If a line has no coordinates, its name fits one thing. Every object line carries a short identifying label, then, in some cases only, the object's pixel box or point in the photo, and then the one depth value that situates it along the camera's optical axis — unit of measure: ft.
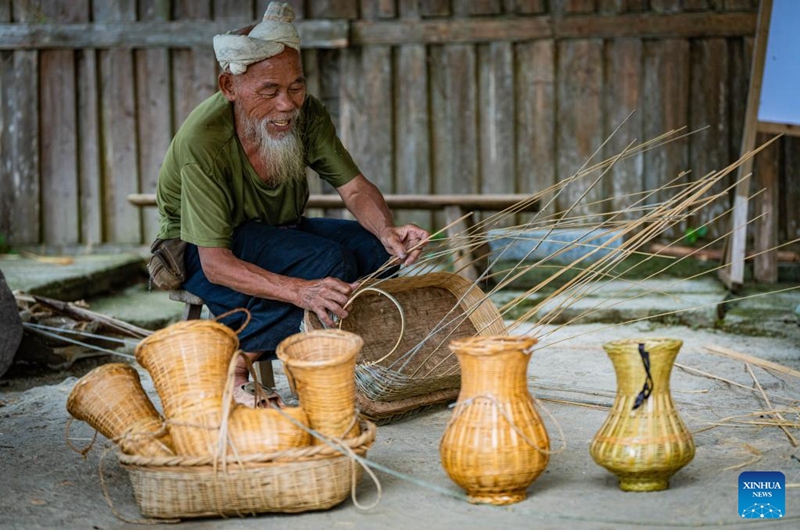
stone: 12.80
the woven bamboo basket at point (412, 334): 10.16
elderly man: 10.36
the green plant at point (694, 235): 20.20
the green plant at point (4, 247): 21.43
